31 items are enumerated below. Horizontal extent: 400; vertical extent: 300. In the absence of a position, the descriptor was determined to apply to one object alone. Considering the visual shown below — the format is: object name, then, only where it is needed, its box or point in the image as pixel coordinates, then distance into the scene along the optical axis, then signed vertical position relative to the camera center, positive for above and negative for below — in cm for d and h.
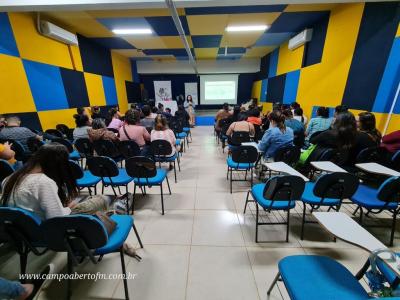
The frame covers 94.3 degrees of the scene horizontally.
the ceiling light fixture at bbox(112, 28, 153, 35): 500 +157
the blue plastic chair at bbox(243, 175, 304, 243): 167 -92
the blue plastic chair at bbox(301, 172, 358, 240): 169 -89
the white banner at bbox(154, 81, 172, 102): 1040 +2
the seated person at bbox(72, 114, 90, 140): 337 -64
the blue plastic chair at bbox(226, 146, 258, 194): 273 -97
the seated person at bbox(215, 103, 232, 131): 571 -71
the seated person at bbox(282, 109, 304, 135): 358 -64
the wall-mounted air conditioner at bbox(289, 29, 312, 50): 469 +131
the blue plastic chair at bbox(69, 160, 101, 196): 215 -109
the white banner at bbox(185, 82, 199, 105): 1062 +2
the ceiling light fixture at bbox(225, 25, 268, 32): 494 +162
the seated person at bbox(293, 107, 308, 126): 405 -52
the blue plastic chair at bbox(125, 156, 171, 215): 220 -94
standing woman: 860 -101
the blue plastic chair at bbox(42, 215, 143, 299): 111 -88
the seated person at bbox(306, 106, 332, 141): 336 -55
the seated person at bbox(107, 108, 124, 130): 417 -70
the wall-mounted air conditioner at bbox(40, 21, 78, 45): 400 +128
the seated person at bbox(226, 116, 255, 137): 384 -73
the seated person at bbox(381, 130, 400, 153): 230 -63
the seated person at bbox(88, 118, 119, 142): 304 -66
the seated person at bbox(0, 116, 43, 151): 273 -60
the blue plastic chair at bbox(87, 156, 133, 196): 216 -93
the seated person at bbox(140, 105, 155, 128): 412 -63
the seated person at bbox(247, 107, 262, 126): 452 -64
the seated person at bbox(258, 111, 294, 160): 269 -63
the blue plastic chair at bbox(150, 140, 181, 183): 307 -97
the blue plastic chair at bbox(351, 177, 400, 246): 165 -105
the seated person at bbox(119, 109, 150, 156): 313 -65
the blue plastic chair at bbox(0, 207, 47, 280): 116 -87
